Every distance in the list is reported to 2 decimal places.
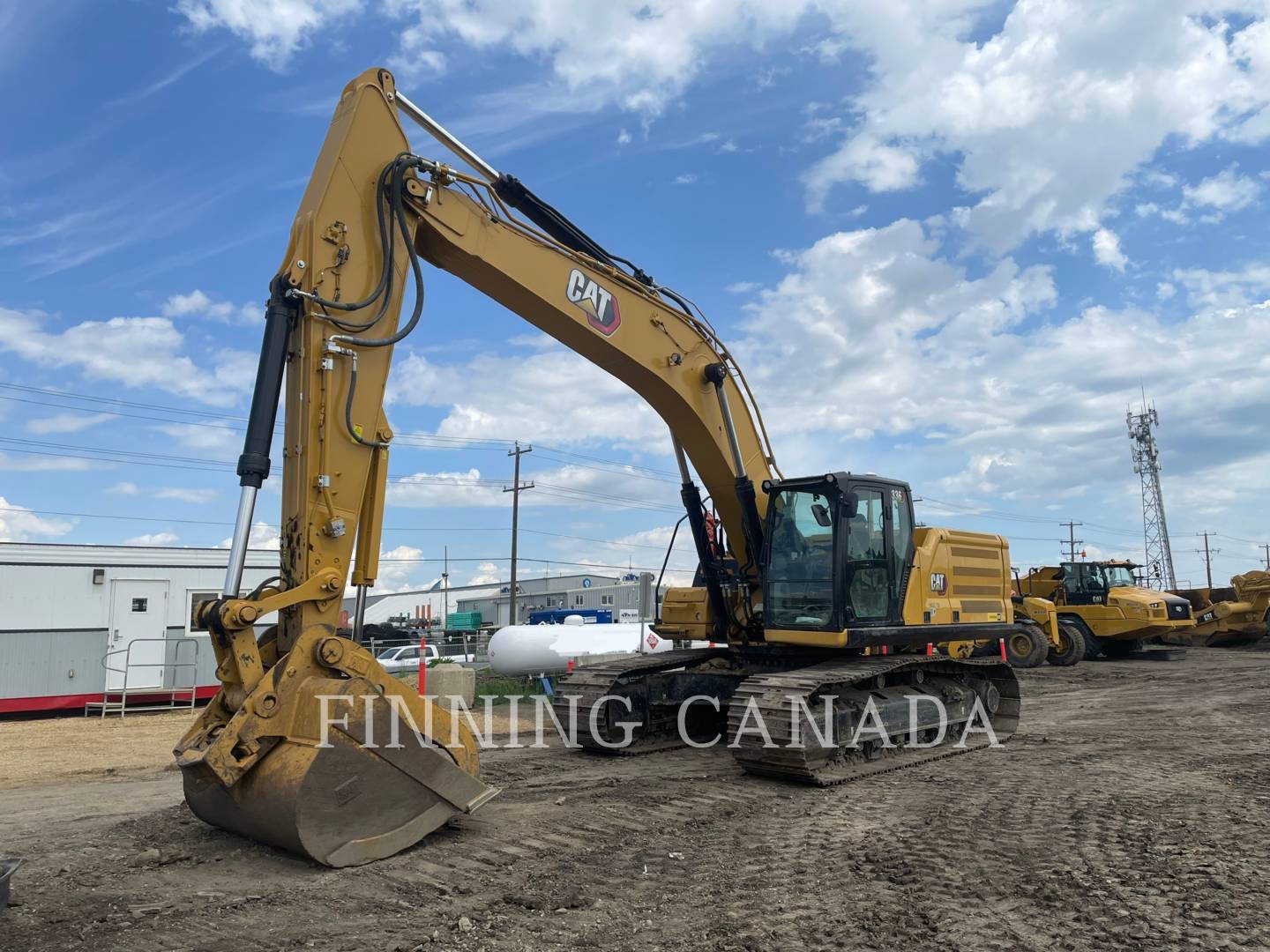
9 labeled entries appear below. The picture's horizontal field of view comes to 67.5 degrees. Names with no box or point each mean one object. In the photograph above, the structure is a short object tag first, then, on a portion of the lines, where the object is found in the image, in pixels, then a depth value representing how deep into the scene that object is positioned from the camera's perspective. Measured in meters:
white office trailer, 15.45
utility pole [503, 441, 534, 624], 42.47
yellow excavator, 5.37
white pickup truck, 24.02
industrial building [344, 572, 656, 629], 58.62
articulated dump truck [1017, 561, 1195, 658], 21.91
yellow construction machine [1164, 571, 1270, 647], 25.58
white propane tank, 18.28
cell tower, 52.25
